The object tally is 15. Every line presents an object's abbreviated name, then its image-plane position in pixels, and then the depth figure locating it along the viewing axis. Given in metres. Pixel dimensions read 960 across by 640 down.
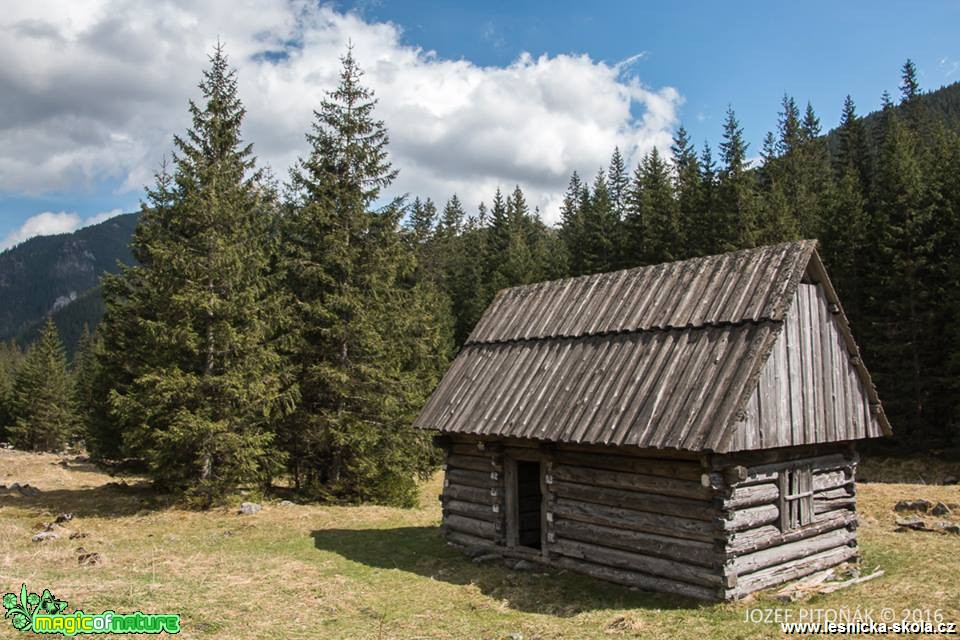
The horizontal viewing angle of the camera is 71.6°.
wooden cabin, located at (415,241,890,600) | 11.42
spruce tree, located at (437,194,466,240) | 83.50
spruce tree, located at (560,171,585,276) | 56.25
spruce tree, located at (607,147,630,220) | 75.57
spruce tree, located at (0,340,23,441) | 71.04
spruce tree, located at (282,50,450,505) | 24.81
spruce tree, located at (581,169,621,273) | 53.16
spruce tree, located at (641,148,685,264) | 47.66
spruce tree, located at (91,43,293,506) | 21.52
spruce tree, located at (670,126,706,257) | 46.62
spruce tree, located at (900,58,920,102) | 83.00
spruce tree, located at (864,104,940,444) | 35.47
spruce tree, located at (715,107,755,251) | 40.72
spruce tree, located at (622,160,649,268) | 51.38
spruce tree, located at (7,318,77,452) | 63.77
